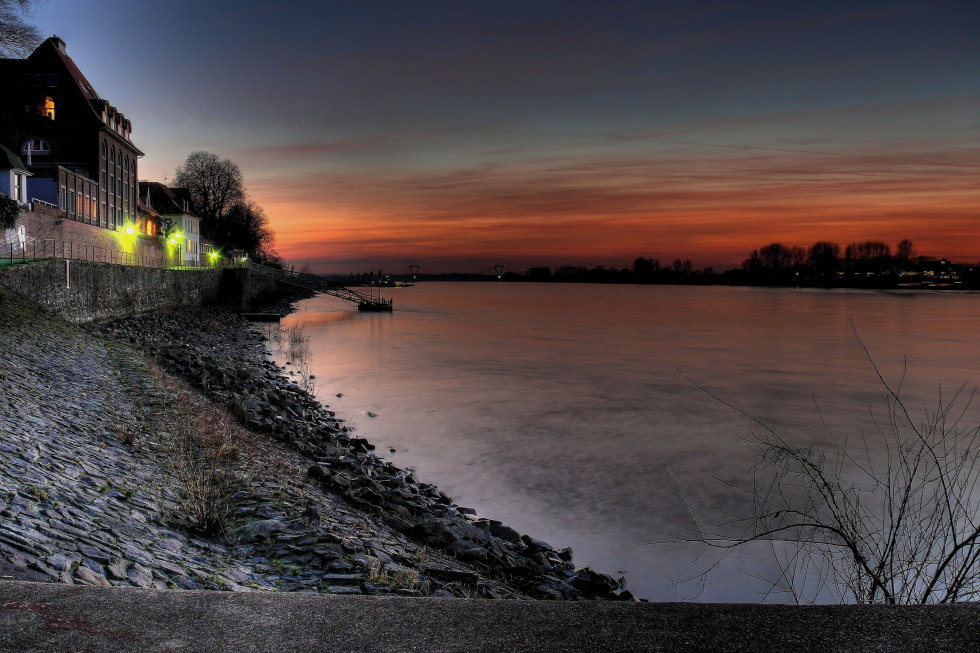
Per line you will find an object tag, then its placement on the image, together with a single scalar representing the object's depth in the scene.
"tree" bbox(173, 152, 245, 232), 89.81
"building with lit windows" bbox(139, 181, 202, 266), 69.62
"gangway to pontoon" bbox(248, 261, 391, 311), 71.31
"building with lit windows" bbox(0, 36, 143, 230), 44.31
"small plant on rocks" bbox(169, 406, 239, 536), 6.91
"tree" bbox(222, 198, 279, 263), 93.19
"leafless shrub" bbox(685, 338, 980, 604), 5.03
